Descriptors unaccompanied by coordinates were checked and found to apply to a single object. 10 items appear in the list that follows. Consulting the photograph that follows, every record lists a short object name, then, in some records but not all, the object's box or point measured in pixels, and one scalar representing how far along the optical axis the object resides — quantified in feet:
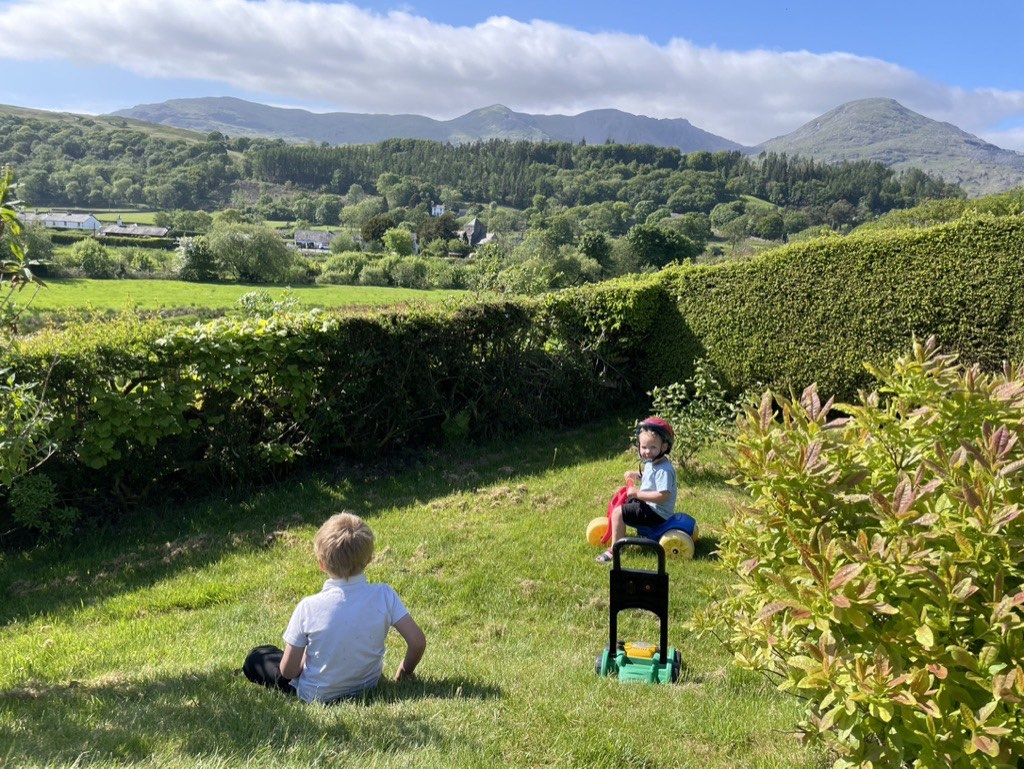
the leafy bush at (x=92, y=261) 191.31
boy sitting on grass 12.63
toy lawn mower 13.53
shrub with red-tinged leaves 7.22
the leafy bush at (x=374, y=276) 233.55
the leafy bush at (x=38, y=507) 23.22
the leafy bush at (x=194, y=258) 213.05
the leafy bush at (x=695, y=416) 30.66
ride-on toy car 21.66
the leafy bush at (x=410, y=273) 232.32
